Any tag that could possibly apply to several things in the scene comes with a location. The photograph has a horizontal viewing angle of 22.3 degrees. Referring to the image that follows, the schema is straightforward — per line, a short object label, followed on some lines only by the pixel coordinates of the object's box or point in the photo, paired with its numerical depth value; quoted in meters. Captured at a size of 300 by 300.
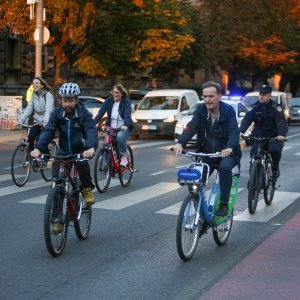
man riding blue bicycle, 7.42
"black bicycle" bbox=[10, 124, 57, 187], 12.39
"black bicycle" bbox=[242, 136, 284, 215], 9.79
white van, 25.69
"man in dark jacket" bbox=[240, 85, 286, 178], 10.42
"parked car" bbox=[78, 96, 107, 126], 27.17
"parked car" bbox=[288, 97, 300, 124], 40.41
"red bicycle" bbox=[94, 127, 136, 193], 11.79
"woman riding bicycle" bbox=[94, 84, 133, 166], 12.23
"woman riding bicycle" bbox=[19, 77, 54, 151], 12.34
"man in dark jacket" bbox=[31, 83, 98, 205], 7.55
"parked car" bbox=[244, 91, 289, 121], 32.77
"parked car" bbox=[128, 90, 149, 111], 33.05
